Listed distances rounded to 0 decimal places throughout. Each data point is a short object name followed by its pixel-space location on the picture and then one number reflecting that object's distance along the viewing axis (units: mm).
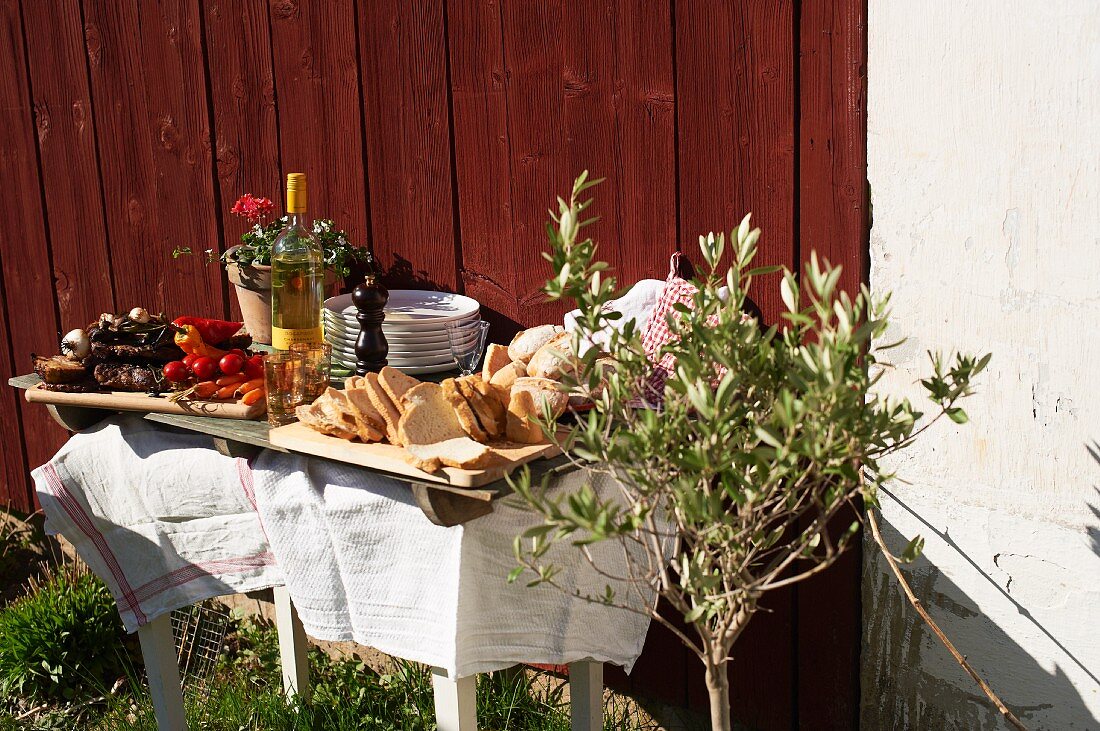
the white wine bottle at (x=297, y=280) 2498
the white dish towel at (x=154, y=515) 2393
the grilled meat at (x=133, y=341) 2598
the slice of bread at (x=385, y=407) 2062
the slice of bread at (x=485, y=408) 2070
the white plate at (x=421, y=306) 2707
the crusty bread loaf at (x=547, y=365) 2223
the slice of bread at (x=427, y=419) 2008
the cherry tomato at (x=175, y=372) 2471
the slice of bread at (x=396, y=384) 2115
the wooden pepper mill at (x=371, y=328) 2447
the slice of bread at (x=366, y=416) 2092
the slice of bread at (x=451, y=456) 1886
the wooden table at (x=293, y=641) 1911
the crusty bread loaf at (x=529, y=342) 2426
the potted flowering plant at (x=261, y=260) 2873
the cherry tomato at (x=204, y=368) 2475
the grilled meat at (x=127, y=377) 2496
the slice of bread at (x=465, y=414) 2057
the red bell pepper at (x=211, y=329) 2658
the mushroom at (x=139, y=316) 2684
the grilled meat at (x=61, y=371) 2580
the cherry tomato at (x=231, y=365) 2471
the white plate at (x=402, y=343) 2600
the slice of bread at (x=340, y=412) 2105
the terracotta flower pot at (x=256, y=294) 2869
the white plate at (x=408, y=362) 2596
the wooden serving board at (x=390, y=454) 1879
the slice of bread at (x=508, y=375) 2242
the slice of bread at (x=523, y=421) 2051
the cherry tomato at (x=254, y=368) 2492
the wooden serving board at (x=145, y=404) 2363
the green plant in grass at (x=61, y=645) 3604
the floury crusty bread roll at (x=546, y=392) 2074
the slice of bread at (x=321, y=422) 2111
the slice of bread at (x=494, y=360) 2336
